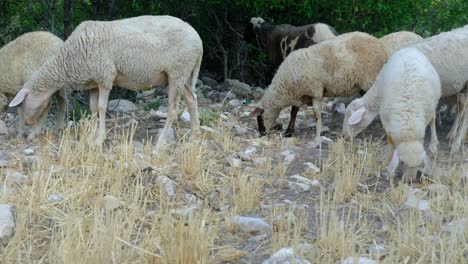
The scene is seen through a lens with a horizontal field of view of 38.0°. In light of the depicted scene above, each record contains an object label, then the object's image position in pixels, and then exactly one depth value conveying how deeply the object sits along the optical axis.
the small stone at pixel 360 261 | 4.43
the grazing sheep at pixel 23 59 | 9.24
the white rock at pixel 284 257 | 4.49
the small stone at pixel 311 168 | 7.35
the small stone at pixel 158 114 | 11.14
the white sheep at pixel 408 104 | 7.06
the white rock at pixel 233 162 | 7.41
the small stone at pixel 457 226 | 4.88
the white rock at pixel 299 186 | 6.73
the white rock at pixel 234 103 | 12.55
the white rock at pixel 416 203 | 5.93
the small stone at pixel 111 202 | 5.54
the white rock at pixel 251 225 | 5.38
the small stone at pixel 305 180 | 6.91
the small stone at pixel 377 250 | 4.77
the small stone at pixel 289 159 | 7.79
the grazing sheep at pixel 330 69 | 9.54
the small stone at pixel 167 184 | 6.26
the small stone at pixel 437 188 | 6.37
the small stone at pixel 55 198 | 5.70
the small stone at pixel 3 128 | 9.88
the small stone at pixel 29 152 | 7.70
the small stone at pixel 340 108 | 11.23
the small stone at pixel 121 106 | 11.94
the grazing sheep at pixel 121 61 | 8.56
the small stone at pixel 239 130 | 10.10
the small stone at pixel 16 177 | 6.10
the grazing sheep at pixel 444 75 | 8.50
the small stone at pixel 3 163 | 6.88
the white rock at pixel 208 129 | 9.10
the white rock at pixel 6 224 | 4.90
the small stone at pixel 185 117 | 10.36
